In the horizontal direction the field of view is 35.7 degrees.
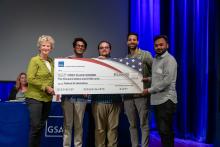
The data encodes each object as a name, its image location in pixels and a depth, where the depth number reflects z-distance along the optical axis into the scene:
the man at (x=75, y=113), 3.84
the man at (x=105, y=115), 3.91
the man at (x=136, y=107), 3.91
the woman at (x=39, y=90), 3.62
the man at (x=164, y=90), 3.59
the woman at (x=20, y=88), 5.56
